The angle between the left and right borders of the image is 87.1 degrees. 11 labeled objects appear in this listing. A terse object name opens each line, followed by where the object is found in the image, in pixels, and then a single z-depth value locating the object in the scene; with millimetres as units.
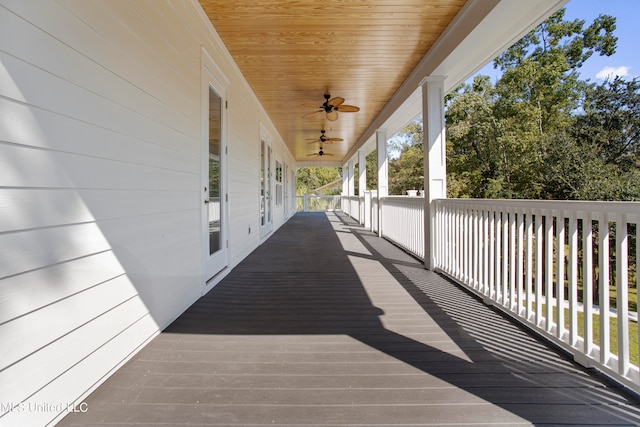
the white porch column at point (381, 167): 7569
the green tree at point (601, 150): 12898
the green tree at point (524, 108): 18203
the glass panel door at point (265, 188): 6852
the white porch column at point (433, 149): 4250
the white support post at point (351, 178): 14467
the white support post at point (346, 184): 15306
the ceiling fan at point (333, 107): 5227
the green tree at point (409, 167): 25917
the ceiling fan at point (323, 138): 8594
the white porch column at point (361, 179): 10468
